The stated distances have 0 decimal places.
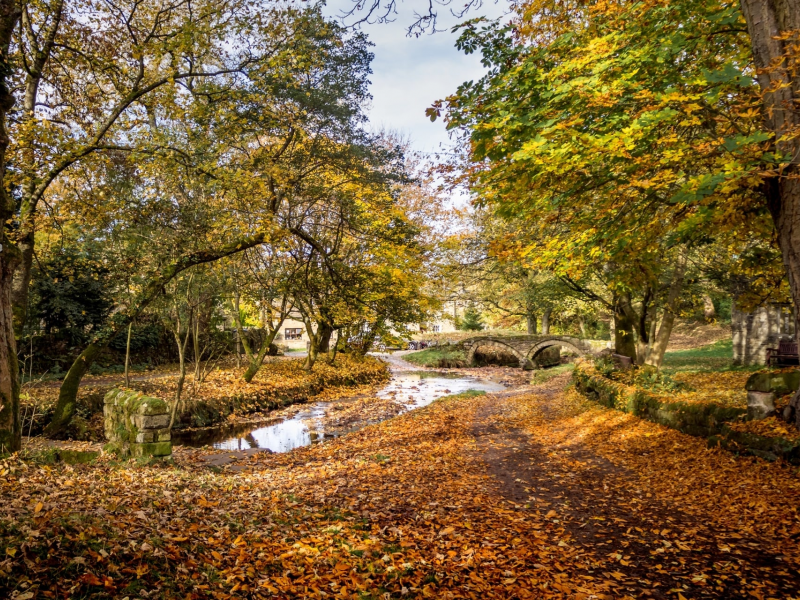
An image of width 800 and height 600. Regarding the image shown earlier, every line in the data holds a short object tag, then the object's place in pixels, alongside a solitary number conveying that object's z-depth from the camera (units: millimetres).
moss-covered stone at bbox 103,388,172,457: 8328
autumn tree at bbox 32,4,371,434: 9266
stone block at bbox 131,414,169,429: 8344
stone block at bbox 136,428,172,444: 8312
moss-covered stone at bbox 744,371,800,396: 6680
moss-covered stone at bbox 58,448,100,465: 7219
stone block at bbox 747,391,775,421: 6637
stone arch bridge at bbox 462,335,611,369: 28219
